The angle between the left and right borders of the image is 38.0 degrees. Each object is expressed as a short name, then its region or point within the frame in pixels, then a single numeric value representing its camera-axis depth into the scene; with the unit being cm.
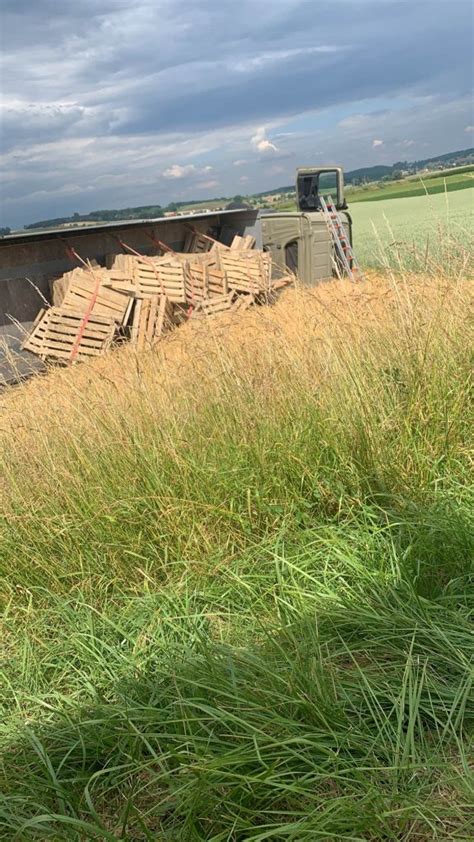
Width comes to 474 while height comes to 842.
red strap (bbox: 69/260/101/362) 1018
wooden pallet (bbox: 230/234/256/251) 1403
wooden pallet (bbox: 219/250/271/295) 1258
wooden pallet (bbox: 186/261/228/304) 1188
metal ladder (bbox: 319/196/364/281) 1432
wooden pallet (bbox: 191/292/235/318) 1166
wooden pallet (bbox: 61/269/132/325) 1058
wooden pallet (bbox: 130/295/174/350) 1081
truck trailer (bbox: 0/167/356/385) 1067
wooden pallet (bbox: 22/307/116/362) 1028
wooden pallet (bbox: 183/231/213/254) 1438
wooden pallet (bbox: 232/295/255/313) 1179
